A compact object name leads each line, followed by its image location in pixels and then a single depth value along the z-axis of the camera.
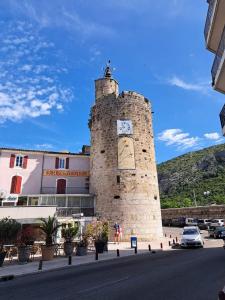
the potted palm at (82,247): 15.39
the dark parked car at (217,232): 23.46
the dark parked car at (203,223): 33.66
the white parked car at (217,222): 29.75
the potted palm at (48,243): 13.80
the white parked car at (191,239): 16.83
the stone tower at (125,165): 24.77
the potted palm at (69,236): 15.22
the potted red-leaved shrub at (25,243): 13.14
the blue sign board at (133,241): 18.37
